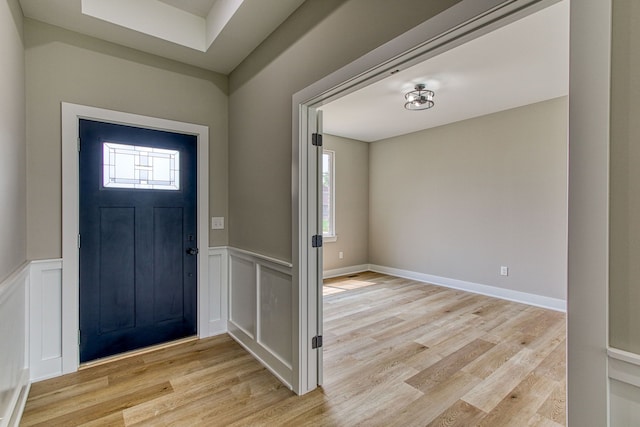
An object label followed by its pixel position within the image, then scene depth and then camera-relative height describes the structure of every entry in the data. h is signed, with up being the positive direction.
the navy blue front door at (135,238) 2.48 -0.22
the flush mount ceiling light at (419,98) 3.48 +1.38
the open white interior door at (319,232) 2.16 -0.14
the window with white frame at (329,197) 5.67 +0.29
